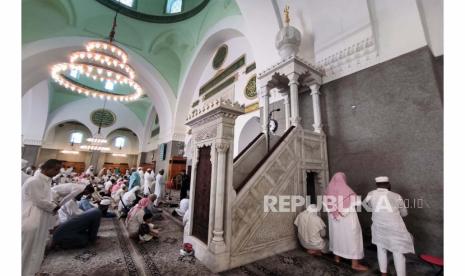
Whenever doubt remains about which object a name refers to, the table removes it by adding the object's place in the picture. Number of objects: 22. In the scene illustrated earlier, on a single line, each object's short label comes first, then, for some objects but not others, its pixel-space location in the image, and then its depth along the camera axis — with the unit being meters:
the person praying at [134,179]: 6.57
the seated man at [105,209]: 4.45
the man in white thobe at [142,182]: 7.50
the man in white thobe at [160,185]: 6.85
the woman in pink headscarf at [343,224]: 2.44
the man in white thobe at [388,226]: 2.12
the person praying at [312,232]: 2.77
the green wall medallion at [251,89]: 7.18
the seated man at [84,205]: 3.58
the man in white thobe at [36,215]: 1.93
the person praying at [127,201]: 4.86
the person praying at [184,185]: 6.33
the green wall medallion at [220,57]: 9.46
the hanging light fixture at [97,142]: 17.04
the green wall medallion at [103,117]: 17.40
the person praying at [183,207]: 4.50
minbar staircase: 2.52
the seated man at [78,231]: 2.69
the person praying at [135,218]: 3.23
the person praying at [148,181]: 6.95
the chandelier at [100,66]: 7.70
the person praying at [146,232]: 3.14
